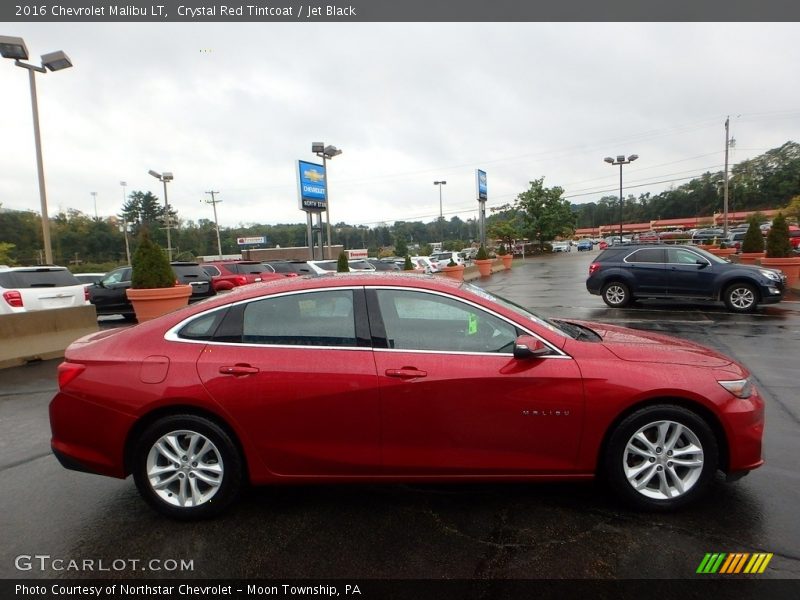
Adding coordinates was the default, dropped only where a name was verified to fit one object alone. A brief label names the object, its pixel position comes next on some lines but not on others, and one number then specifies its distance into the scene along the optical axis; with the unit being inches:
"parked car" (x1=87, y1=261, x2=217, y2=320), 522.6
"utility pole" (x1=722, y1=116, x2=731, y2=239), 1692.7
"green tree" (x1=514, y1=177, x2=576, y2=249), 2160.4
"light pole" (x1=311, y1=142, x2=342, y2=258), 1035.9
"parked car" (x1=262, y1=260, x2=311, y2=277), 689.1
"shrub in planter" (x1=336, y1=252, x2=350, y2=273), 618.5
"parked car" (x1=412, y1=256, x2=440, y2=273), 1031.6
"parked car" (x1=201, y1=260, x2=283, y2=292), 617.3
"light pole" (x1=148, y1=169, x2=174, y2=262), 1254.6
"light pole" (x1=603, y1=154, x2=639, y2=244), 1670.3
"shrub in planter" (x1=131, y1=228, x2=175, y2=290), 391.5
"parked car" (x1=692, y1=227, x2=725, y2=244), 1740.7
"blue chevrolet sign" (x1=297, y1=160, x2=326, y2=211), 1034.1
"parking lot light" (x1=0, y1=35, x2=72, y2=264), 540.7
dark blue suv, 440.5
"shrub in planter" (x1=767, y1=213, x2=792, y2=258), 587.8
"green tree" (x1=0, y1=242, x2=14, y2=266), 1433.9
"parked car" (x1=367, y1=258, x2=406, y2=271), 961.7
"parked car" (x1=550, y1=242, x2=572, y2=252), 2324.8
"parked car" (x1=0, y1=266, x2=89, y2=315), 349.7
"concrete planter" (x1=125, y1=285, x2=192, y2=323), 386.9
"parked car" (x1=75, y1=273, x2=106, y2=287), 687.7
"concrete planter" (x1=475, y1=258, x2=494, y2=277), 1126.2
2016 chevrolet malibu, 118.3
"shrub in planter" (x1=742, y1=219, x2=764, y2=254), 701.9
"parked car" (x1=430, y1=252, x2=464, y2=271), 1224.0
